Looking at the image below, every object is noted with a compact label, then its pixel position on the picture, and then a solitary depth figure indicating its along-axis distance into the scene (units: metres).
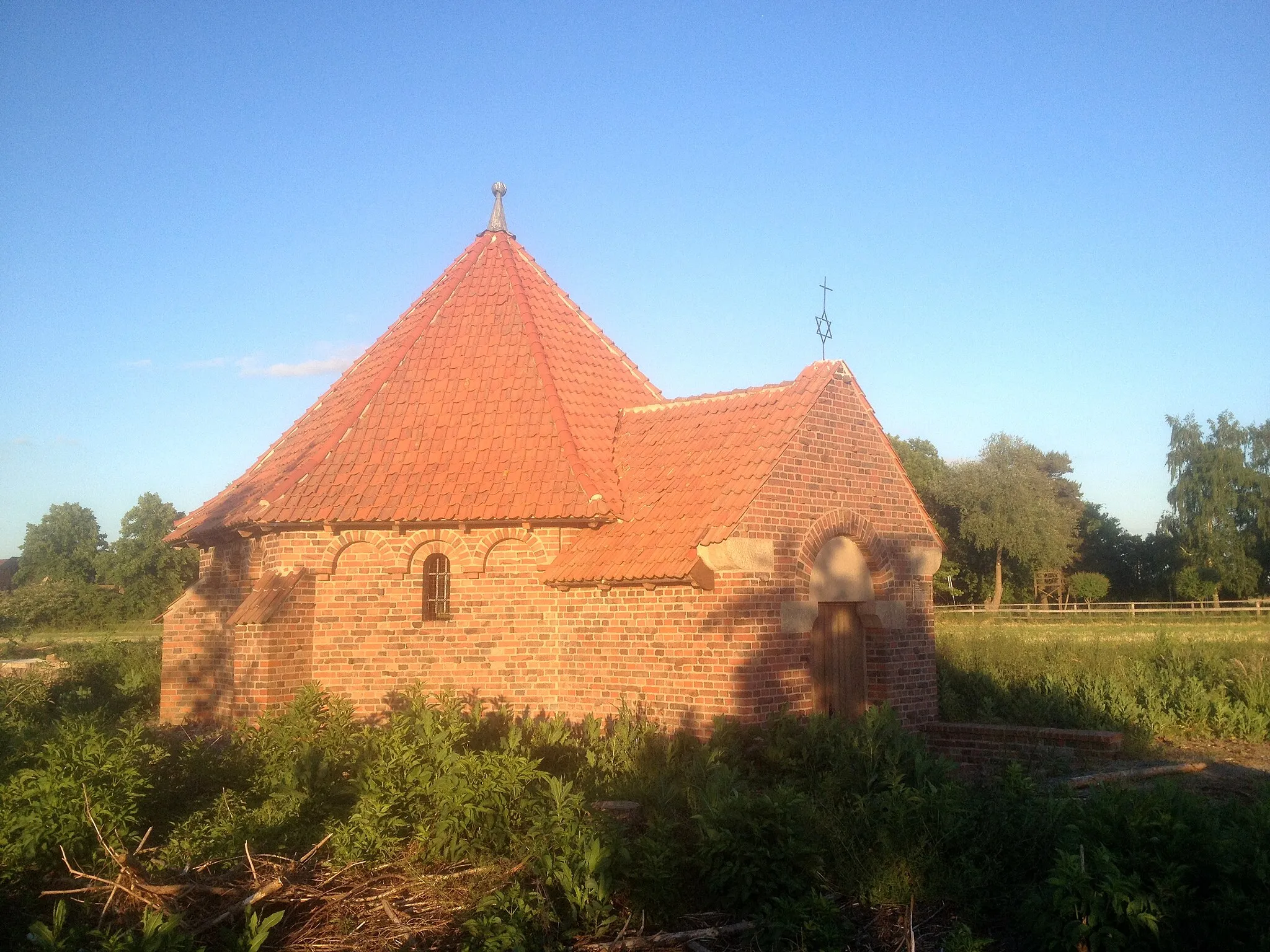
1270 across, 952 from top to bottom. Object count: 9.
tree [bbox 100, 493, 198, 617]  50.50
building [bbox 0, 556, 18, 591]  71.56
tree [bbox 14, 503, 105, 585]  74.69
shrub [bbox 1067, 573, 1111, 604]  55.38
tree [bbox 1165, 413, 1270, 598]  56.41
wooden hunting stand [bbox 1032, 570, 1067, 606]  56.53
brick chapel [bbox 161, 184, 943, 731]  10.63
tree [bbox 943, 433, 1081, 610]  52.53
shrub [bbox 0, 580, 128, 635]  43.03
